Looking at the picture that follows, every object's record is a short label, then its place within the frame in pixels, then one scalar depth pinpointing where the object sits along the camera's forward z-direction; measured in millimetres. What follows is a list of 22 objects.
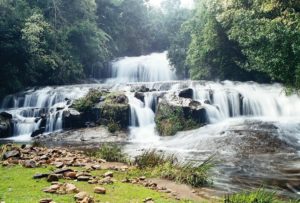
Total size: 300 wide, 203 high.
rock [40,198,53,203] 6273
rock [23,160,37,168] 9828
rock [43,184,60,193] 7163
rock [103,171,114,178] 9333
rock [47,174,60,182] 8031
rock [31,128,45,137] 21855
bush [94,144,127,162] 12690
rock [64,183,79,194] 7156
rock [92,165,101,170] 10397
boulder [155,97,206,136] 20594
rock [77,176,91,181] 8555
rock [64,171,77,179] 8609
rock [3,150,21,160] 11031
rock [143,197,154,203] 7168
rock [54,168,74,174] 8709
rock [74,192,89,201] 6682
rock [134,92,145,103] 24219
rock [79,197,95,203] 6438
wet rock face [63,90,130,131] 22141
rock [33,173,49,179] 8289
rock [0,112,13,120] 23131
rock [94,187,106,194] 7486
